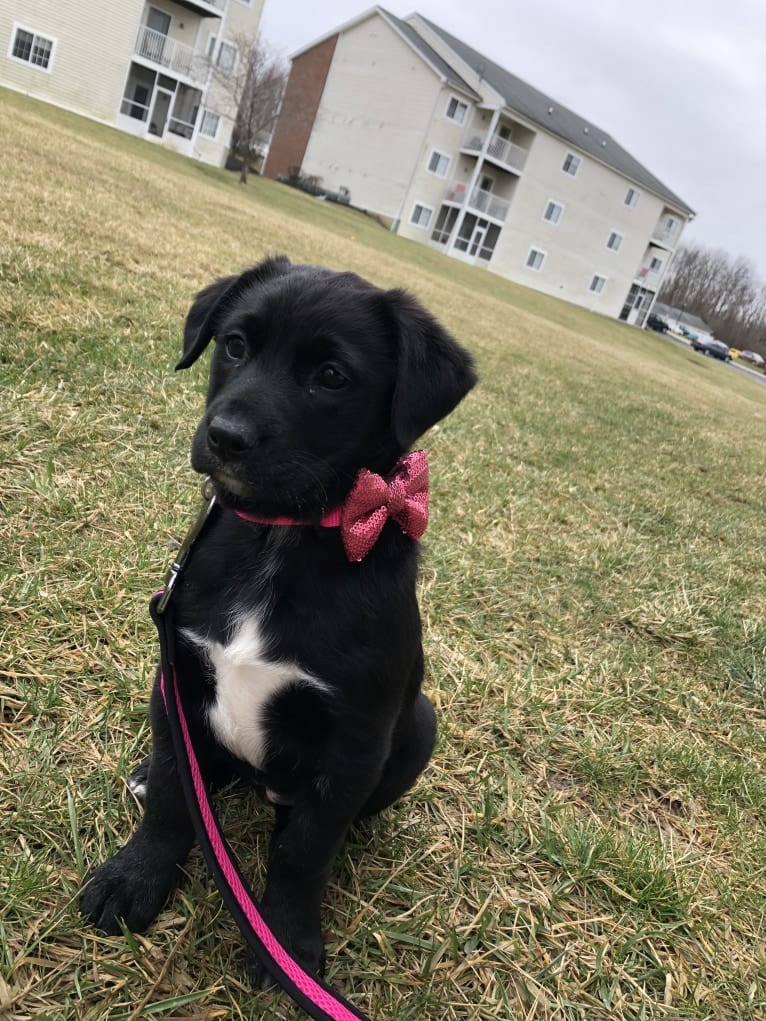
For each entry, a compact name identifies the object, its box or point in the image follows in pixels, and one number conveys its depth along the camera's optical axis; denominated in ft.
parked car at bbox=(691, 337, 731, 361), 183.73
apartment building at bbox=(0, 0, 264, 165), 99.96
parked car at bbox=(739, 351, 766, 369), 242.76
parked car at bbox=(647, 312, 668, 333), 187.11
